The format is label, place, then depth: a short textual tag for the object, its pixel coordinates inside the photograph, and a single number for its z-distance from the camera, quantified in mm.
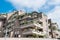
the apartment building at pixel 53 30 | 20051
